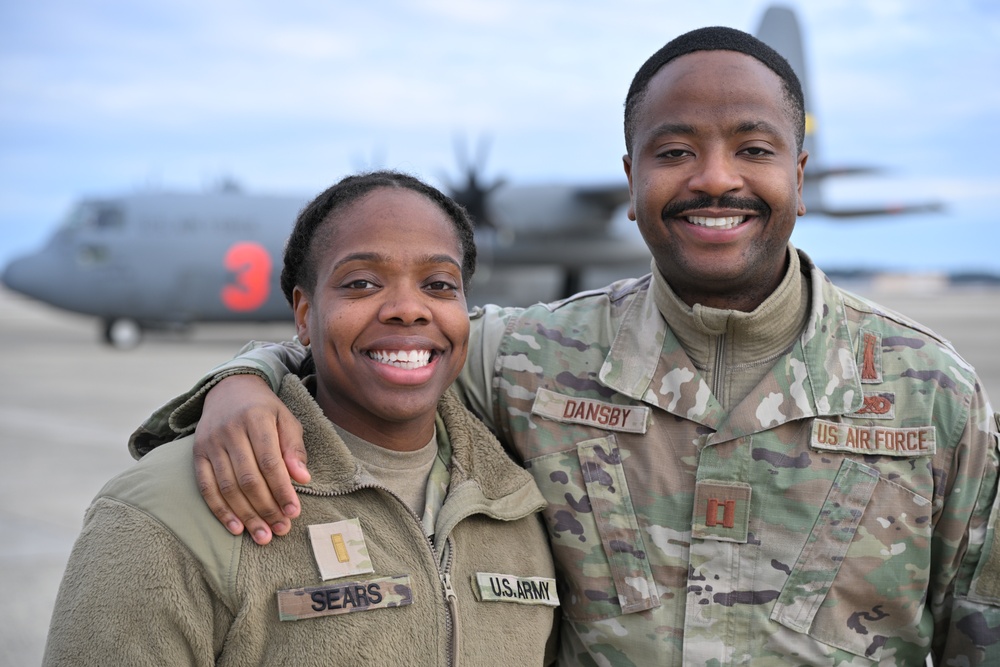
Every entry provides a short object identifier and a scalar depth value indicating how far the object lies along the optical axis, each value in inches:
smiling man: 77.7
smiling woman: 60.5
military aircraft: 616.1
